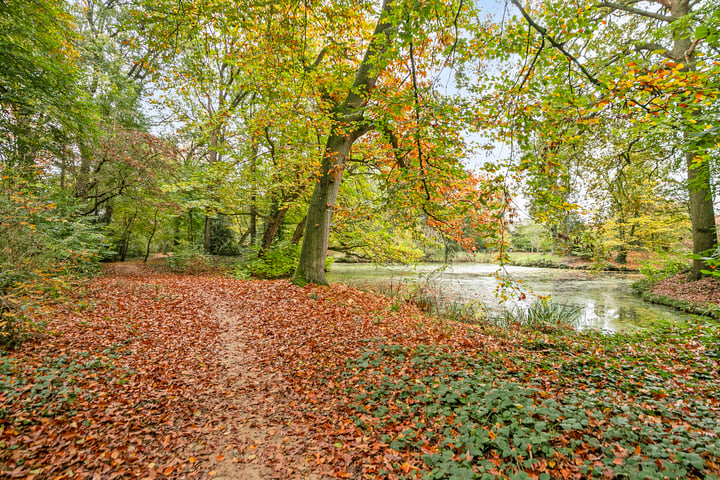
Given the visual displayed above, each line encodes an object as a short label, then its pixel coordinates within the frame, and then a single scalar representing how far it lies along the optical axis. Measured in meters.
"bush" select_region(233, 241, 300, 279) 12.20
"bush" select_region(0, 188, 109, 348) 4.14
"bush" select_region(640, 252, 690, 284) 11.59
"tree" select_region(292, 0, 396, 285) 7.59
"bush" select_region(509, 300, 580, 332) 6.70
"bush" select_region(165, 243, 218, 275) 12.91
